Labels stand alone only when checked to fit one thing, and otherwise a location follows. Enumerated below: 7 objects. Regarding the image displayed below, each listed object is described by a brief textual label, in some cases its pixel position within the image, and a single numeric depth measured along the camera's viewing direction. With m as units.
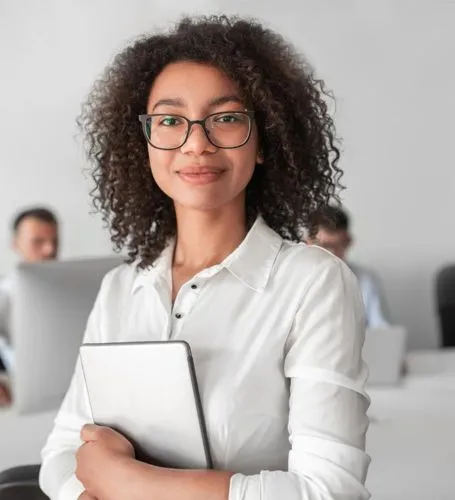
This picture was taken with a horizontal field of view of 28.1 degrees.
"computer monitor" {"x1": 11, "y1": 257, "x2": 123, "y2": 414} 2.02
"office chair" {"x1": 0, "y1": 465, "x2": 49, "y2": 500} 1.43
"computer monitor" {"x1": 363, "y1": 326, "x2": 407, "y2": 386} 2.57
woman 1.07
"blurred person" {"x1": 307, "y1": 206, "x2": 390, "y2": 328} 3.65
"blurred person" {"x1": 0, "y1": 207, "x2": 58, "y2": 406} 4.01
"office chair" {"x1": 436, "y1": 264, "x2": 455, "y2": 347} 4.35
